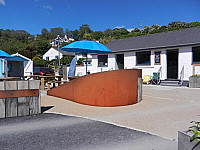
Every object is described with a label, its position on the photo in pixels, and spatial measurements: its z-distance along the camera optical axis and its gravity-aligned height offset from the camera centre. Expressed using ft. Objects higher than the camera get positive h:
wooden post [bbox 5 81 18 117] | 15.29 -2.73
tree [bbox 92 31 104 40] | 291.97 +65.58
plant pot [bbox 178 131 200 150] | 6.77 -2.82
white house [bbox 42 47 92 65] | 151.57 +16.38
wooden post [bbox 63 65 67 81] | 30.80 -0.31
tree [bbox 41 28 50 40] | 395.10 +99.61
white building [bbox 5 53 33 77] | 57.55 +1.83
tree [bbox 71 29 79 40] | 431.51 +97.57
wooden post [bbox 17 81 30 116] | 15.72 -2.81
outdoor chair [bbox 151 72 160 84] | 47.31 -1.18
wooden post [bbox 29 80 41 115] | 16.20 -2.76
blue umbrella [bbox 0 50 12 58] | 30.66 +3.13
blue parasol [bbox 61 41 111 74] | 24.59 +3.78
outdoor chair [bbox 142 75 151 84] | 49.12 -1.80
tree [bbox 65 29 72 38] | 470.39 +108.95
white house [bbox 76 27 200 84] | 43.34 +5.36
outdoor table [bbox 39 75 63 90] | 31.13 -2.14
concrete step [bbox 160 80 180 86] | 44.29 -2.59
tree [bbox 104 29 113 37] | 306.35 +75.92
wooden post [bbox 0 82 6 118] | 15.07 -2.96
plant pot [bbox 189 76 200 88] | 38.97 -2.06
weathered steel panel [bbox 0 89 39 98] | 15.11 -1.88
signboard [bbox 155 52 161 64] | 48.73 +4.13
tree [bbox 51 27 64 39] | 504.18 +122.75
